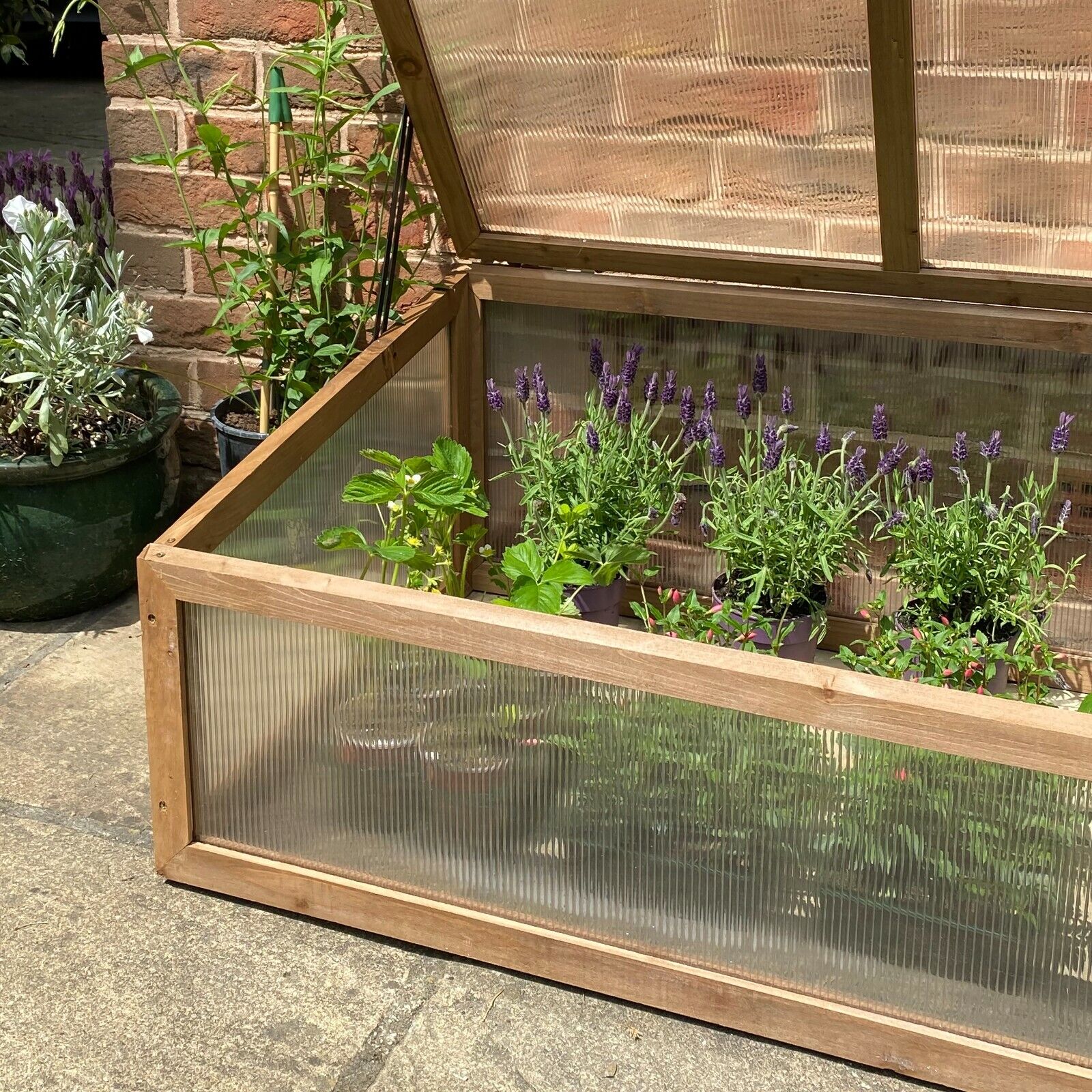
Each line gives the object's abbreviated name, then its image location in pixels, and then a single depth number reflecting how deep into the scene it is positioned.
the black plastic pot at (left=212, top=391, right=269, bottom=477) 3.05
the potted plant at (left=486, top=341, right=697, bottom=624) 2.73
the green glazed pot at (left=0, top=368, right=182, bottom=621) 2.96
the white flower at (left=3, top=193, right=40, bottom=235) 2.97
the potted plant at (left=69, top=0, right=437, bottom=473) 2.90
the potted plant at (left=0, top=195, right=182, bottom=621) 2.92
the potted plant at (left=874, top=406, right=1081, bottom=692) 2.58
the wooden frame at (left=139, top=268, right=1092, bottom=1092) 1.82
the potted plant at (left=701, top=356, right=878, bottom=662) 2.63
